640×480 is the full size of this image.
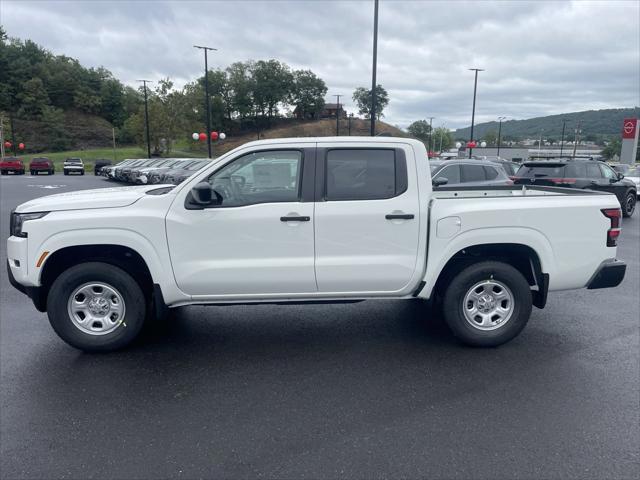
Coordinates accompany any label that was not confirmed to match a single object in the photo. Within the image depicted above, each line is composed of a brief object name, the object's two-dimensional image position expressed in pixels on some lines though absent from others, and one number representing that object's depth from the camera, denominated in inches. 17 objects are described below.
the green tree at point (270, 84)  4495.6
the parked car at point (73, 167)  1653.5
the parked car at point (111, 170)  1280.8
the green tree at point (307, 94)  4658.0
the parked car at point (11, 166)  1628.9
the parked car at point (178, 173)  850.8
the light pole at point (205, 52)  1338.7
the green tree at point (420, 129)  4819.1
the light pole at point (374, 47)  654.5
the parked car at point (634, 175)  782.5
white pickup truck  168.1
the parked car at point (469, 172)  498.0
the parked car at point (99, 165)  1694.4
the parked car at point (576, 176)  532.1
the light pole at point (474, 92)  1554.5
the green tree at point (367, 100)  4370.3
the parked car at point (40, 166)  1658.5
